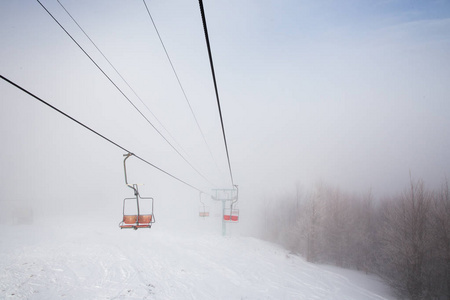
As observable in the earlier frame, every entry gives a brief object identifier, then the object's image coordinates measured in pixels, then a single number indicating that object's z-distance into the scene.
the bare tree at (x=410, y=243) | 22.98
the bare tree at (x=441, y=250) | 23.32
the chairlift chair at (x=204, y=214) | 30.77
